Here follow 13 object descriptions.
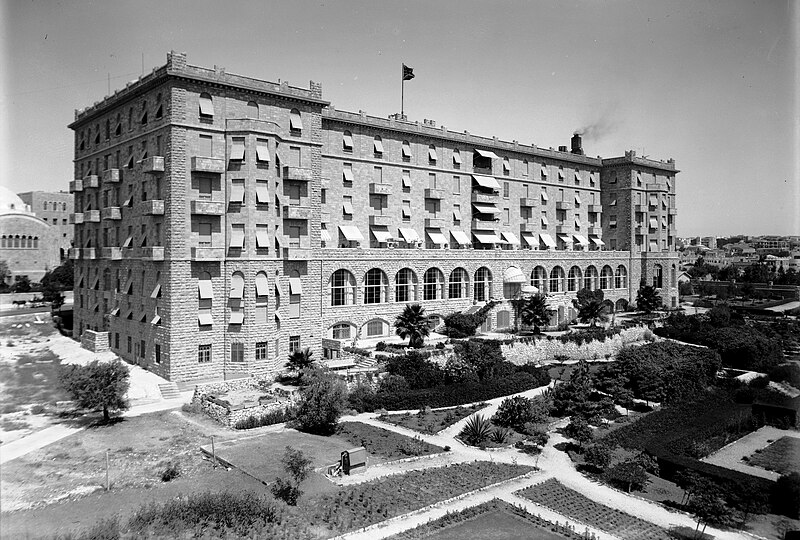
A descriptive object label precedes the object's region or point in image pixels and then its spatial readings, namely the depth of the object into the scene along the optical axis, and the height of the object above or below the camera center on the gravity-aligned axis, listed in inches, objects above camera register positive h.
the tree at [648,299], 3174.2 -125.6
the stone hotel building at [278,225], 1786.4 +216.3
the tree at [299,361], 1814.7 -261.2
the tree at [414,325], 2127.2 -174.8
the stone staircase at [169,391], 1676.9 -328.3
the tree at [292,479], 1003.3 -367.0
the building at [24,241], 3671.3 +260.5
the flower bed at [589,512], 970.7 -427.8
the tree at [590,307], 2760.8 -144.1
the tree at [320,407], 1409.9 -320.5
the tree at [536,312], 2524.6 -153.4
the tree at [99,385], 1393.9 -260.7
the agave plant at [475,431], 1409.9 -384.0
